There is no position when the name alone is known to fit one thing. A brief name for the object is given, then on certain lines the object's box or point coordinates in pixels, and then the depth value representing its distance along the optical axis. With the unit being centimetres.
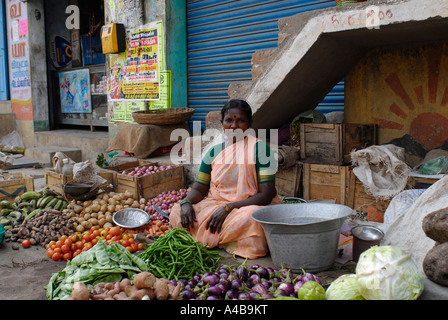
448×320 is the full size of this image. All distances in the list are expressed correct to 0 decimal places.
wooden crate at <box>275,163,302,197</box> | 485
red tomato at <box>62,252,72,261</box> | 362
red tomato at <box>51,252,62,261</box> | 362
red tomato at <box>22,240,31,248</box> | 400
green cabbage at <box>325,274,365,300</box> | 204
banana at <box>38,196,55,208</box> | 486
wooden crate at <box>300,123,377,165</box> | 454
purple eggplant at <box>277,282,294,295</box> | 242
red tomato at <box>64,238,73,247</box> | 373
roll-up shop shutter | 605
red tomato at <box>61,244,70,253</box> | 368
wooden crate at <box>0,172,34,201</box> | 512
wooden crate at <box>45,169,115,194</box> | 515
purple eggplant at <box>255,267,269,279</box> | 277
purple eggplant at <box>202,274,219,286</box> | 265
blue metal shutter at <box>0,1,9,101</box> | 1166
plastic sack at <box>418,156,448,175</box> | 413
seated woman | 338
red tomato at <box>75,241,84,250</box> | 377
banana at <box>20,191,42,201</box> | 500
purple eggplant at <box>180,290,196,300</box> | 251
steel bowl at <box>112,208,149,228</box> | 440
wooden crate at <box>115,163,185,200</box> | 520
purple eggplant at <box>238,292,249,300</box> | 243
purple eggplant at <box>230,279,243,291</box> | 259
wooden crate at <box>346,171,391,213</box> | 426
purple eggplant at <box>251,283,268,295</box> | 247
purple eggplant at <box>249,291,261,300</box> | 240
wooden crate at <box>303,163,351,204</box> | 444
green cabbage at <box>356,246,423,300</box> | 191
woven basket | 656
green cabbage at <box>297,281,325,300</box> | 215
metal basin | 284
